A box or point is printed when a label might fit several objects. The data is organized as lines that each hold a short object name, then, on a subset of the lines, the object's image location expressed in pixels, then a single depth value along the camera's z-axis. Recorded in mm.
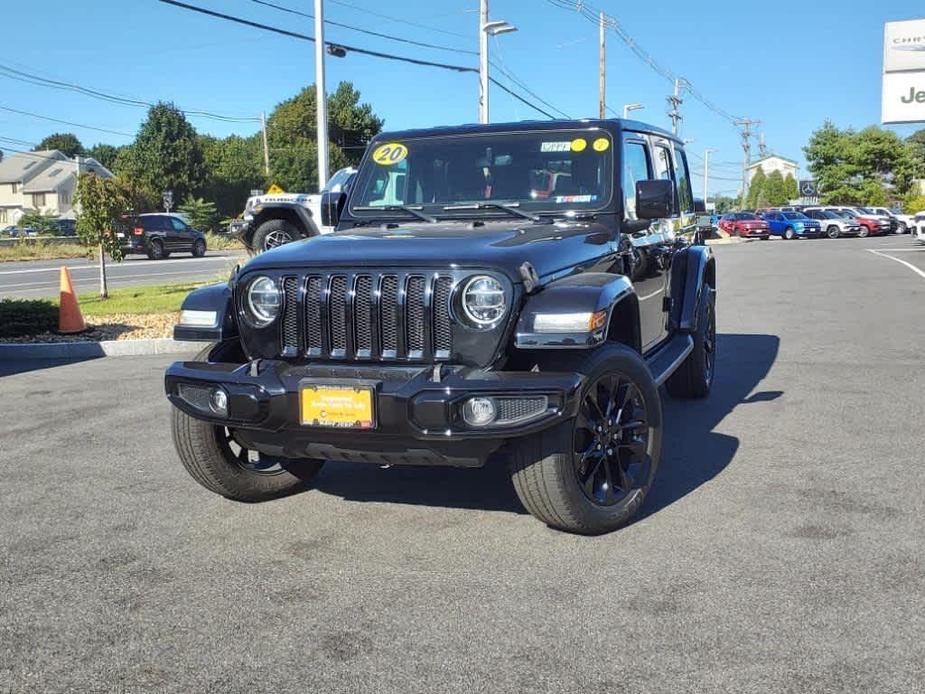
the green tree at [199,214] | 51656
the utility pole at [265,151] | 68250
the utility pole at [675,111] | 67119
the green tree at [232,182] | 64250
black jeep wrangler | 3742
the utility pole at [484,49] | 29344
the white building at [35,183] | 87000
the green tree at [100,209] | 15195
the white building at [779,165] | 153200
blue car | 49188
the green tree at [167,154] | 60781
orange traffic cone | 11273
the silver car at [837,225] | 48281
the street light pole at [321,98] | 19172
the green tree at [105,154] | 103062
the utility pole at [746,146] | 101188
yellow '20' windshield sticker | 5656
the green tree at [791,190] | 97375
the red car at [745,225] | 50400
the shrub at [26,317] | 10953
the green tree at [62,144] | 113750
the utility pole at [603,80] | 45688
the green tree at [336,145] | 71188
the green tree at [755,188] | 105438
